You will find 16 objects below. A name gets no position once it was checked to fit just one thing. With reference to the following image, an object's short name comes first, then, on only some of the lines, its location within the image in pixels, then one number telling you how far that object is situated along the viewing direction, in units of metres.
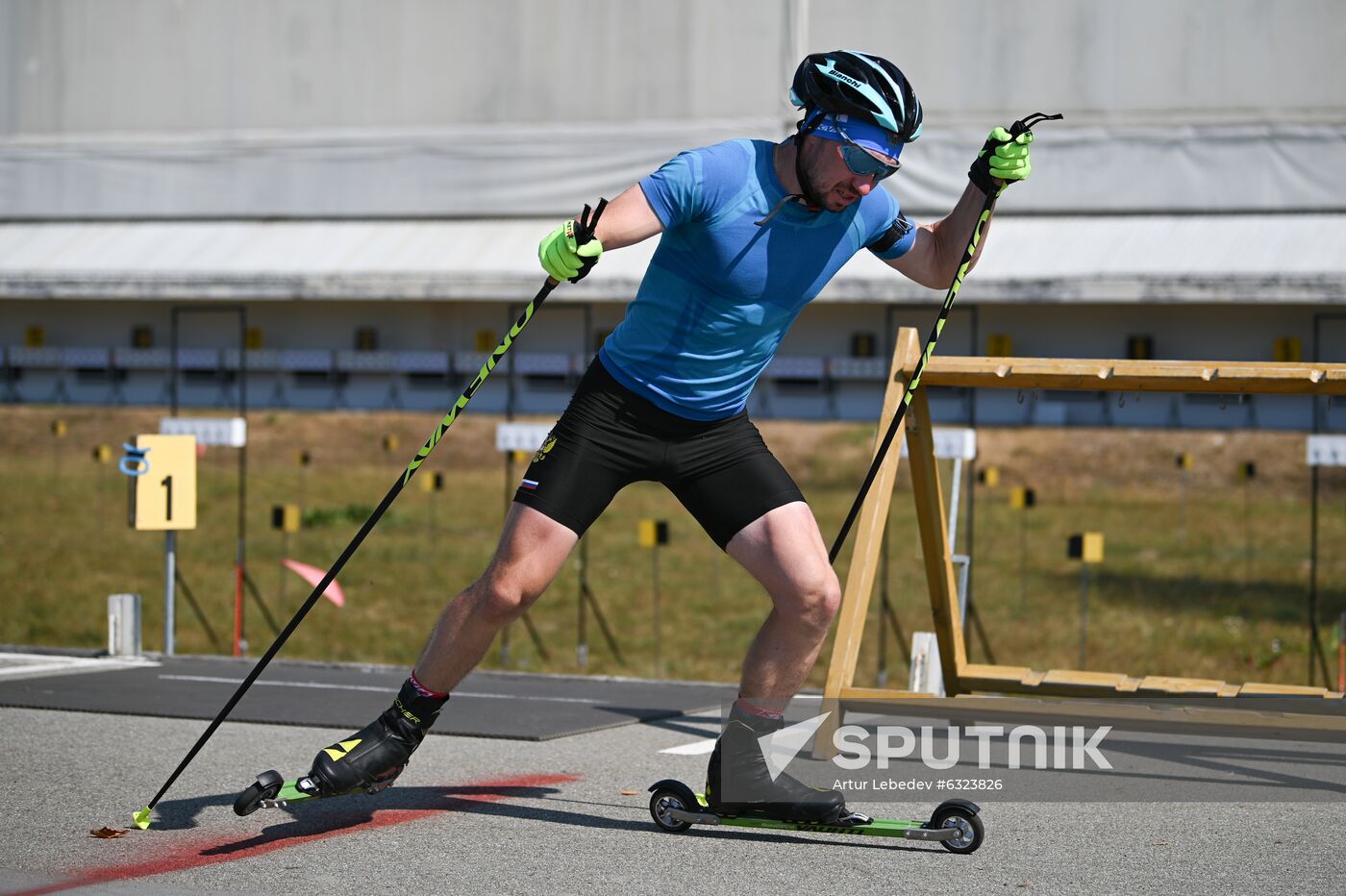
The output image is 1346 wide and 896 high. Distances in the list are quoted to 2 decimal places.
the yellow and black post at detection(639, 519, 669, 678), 11.20
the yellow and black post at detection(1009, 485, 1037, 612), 13.19
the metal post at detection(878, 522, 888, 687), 11.22
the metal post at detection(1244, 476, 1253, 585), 15.91
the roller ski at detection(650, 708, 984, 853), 4.85
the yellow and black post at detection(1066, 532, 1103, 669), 9.94
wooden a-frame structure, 6.22
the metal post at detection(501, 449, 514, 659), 12.52
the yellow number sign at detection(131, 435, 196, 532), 9.74
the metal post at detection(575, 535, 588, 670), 12.27
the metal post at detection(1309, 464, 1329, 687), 11.12
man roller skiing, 4.64
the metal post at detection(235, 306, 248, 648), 11.70
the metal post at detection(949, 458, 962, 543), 7.84
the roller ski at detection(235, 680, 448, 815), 4.69
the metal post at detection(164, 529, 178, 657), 10.08
